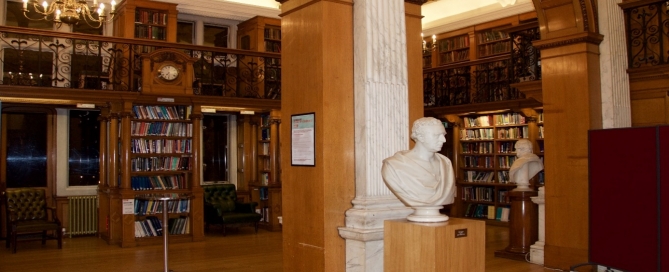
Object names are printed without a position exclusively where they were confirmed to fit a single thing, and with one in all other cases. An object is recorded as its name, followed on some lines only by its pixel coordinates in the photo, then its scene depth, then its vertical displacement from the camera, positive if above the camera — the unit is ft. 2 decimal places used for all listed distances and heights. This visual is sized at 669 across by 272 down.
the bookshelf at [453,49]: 44.42 +7.51
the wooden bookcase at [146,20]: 37.70 +8.60
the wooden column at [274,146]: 36.24 +0.31
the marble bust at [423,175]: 12.44 -0.55
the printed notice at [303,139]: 14.29 +0.28
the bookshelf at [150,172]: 30.99 -1.05
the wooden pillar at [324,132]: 14.03 +0.43
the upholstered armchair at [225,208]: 34.68 -3.36
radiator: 34.35 -3.52
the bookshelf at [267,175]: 36.45 -1.52
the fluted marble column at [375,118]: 13.76 +0.77
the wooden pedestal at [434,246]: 11.93 -1.98
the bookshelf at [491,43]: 41.42 +7.41
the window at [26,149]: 33.99 +0.31
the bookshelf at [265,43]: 40.01 +7.82
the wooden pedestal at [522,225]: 26.08 -3.38
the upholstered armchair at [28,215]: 29.66 -3.16
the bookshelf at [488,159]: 37.78 -0.72
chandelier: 25.27 +6.18
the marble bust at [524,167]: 26.76 -0.87
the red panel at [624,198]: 15.25 -1.38
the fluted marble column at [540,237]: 24.64 -3.74
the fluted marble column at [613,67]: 22.29 +2.98
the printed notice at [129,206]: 30.60 -2.70
